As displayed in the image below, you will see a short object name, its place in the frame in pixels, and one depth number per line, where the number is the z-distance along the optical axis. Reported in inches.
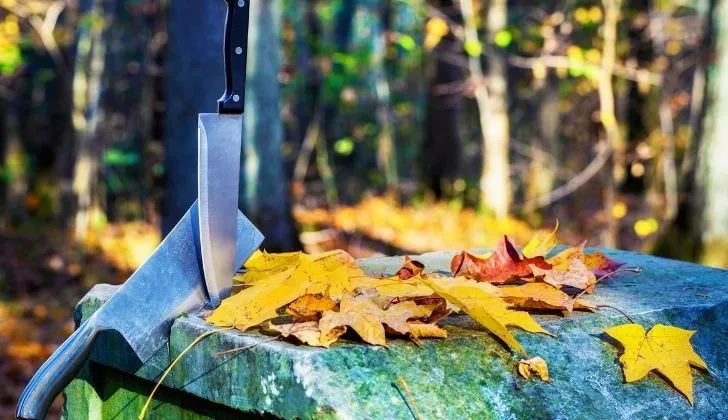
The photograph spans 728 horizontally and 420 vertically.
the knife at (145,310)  66.8
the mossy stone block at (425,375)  62.9
